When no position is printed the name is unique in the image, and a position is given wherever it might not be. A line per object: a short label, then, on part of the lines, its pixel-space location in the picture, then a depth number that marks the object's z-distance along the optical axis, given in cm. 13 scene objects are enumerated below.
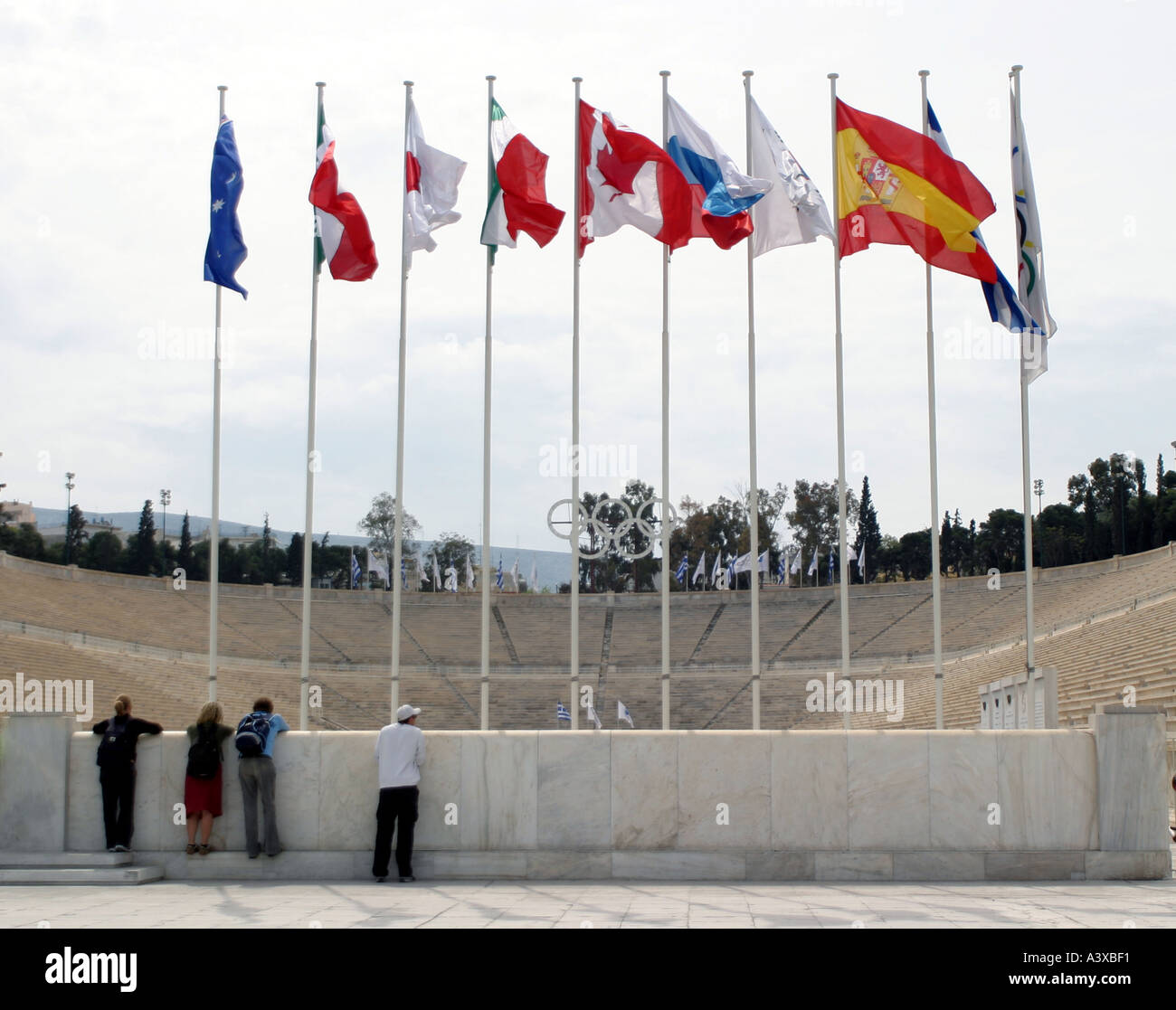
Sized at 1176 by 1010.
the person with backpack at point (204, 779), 1108
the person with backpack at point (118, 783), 1122
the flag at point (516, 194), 1353
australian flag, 1344
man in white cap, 1068
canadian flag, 1324
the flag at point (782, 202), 1334
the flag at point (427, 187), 1358
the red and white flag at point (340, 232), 1351
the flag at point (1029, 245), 1321
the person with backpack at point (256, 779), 1103
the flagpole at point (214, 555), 1240
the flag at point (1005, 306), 1318
